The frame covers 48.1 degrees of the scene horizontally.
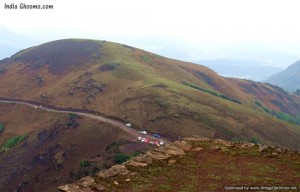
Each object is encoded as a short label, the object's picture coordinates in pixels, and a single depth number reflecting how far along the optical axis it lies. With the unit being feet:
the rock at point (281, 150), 128.16
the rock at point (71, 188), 93.05
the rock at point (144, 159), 117.39
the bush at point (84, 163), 272.10
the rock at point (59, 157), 307.58
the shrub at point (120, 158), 262.20
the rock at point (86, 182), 97.85
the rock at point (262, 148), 130.82
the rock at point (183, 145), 134.02
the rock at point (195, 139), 145.51
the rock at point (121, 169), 108.39
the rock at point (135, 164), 113.91
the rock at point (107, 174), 104.52
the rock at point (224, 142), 141.59
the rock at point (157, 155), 120.98
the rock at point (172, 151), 126.45
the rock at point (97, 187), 96.54
